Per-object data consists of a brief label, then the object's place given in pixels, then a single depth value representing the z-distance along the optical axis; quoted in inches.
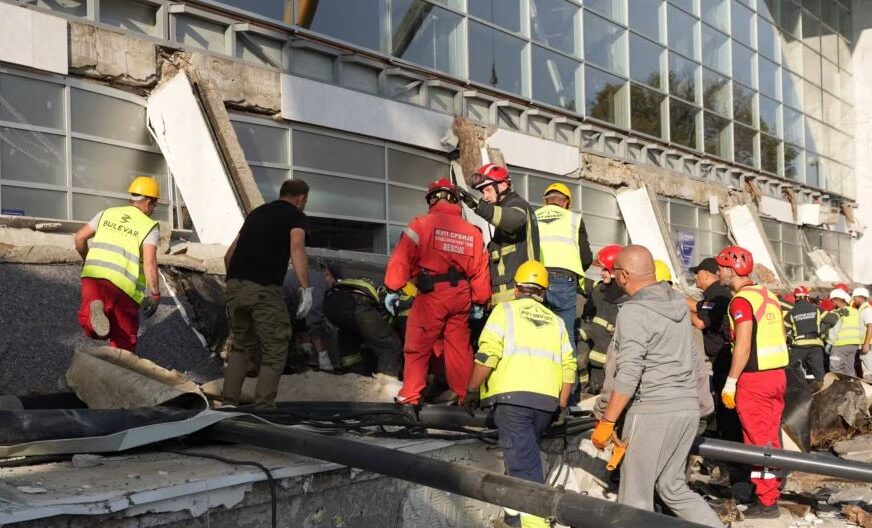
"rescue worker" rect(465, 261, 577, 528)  215.5
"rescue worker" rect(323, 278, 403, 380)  301.9
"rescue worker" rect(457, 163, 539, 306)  271.7
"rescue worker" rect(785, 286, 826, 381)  469.1
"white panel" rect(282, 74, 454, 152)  463.8
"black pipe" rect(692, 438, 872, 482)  220.4
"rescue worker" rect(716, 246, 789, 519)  260.1
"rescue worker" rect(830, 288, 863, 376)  554.3
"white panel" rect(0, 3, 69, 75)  349.7
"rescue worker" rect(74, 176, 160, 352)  250.2
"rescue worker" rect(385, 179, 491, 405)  259.6
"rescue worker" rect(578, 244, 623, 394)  328.8
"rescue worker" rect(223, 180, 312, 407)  242.5
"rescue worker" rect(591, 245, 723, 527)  199.9
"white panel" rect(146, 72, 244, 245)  388.2
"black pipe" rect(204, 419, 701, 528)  137.6
